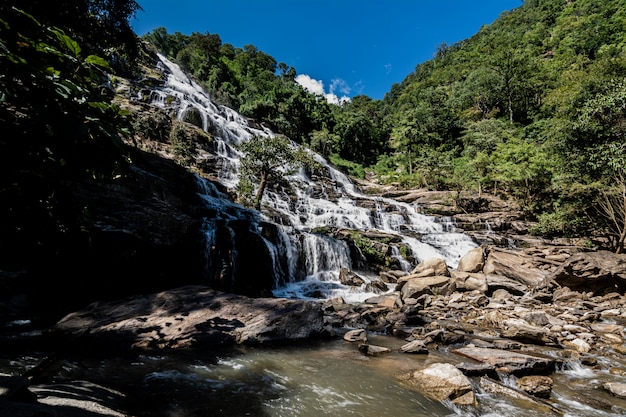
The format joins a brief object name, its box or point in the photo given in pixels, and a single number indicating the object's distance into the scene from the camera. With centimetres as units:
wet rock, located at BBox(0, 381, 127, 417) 191
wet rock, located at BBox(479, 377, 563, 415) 416
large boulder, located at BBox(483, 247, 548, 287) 1341
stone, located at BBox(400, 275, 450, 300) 1191
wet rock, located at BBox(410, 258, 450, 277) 1372
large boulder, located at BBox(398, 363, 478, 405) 429
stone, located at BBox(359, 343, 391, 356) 613
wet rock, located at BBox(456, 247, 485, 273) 1484
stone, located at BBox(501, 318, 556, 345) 681
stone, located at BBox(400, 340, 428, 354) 623
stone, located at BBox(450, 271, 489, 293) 1240
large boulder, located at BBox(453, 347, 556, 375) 514
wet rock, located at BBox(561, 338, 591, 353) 650
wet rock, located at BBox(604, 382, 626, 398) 458
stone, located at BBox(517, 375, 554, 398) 453
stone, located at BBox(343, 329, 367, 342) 703
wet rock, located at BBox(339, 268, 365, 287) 1453
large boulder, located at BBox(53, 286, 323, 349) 575
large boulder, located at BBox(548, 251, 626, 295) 1138
